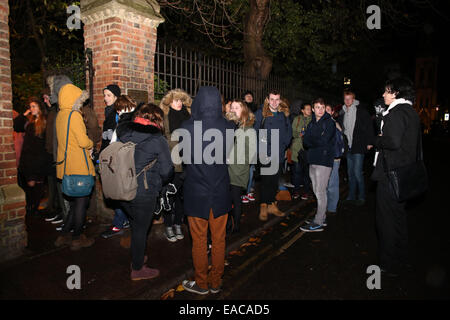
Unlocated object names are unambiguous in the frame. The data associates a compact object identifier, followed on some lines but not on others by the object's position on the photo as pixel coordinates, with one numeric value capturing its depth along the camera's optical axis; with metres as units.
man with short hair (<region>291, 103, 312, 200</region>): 7.65
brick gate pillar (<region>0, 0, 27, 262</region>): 4.08
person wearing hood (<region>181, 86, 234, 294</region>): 3.28
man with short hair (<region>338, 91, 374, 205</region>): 7.00
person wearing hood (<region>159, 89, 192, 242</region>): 4.84
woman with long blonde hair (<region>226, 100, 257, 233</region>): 5.05
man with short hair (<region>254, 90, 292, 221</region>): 5.86
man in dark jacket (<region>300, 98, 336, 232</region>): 5.29
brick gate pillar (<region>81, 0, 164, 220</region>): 5.46
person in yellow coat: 4.32
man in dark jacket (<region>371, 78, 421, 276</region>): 3.78
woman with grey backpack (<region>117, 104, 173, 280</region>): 3.53
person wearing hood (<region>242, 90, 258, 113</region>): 8.34
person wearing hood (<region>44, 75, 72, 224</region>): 4.96
